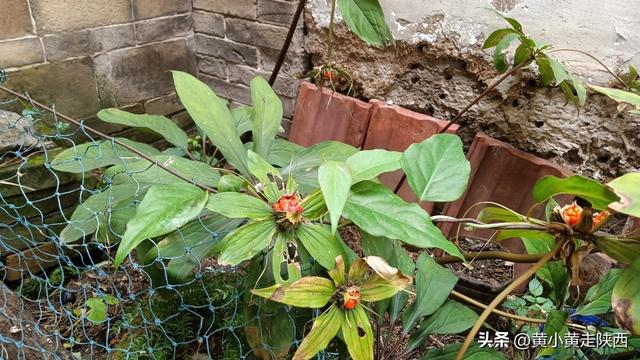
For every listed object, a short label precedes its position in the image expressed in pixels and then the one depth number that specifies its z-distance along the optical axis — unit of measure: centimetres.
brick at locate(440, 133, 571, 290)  146
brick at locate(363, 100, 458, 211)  159
